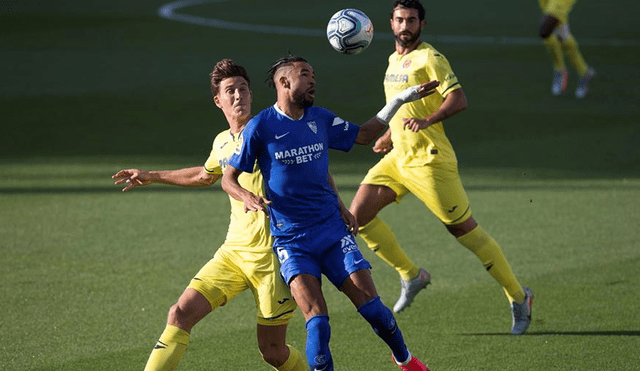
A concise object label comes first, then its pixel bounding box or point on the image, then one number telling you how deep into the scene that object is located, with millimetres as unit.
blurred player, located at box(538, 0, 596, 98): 38094
